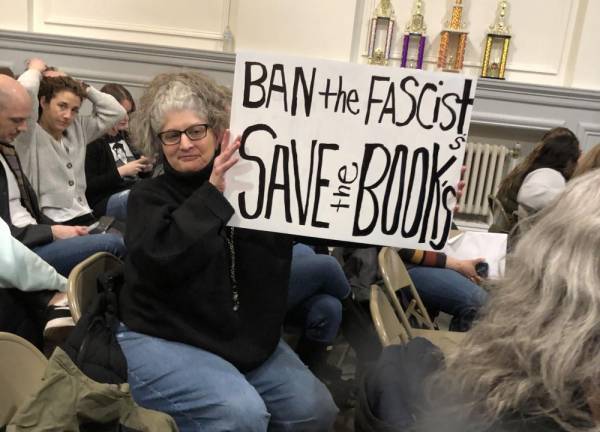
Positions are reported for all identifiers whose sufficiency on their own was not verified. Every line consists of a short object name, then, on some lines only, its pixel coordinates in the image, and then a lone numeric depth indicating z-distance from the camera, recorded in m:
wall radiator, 4.71
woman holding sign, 1.38
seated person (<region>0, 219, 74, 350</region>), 1.72
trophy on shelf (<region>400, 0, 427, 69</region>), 4.55
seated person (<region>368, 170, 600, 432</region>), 0.70
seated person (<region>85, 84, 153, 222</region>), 3.04
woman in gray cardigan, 2.52
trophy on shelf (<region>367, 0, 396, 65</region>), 4.54
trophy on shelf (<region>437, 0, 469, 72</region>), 4.48
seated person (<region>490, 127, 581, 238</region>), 2.95
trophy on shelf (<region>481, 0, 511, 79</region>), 4.50
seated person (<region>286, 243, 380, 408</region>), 2.07
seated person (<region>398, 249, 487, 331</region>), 2.40
